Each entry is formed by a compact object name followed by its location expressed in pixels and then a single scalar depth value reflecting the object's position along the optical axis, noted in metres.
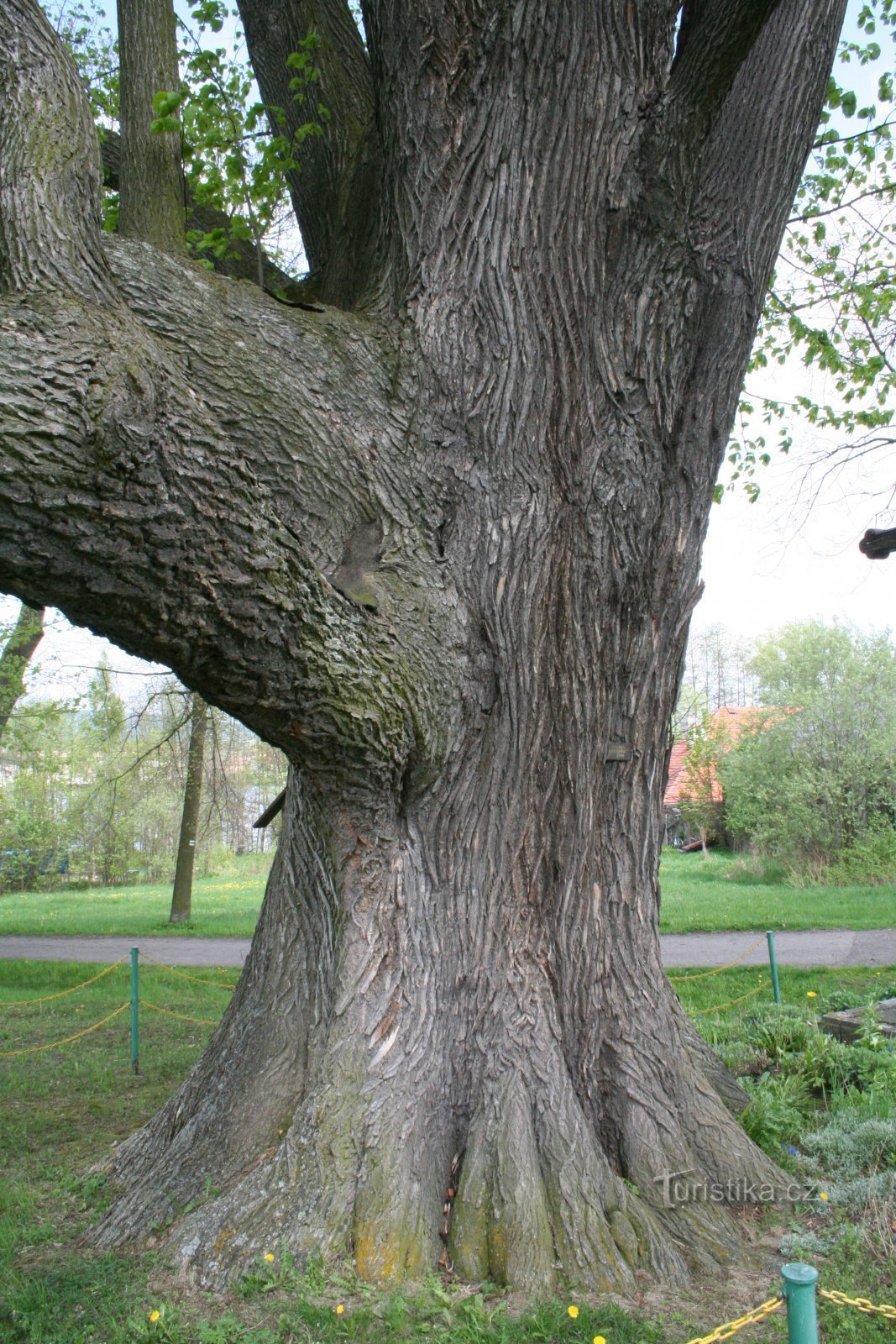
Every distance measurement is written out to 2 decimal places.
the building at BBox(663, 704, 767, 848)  30.27
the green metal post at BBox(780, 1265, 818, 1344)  2.13
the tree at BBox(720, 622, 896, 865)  24.50
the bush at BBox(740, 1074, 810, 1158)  4.85
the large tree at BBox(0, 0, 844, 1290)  3.66
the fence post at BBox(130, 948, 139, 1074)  7.20
